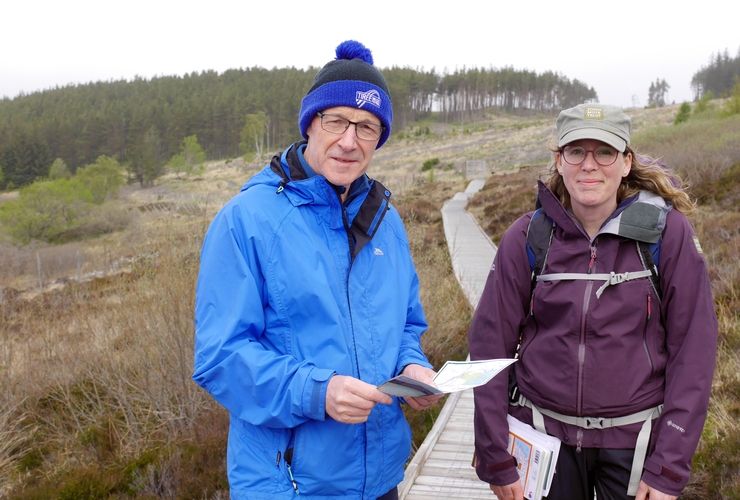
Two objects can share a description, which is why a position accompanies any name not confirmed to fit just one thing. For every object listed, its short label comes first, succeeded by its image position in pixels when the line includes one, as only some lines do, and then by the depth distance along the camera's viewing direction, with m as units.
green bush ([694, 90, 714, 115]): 29.24
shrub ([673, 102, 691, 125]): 27.51
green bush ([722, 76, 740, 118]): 23.27
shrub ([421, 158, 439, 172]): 39.55
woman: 1.61
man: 1.34
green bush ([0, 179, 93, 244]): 31.73
